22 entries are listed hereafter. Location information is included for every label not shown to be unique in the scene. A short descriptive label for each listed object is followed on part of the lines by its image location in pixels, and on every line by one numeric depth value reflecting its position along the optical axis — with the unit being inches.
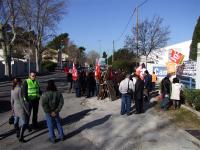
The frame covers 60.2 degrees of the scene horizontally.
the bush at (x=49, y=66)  1513.9
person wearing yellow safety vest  198.2
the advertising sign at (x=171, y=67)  320.7
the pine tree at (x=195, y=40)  429.9
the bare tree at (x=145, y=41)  812.2
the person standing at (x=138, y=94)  262.2
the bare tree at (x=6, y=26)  793.5
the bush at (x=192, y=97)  254.7
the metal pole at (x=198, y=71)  289.7
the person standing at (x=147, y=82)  344.8
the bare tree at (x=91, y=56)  2366.5
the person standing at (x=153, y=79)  412.2
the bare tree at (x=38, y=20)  984.0
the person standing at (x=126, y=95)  257.1
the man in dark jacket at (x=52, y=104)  171.5
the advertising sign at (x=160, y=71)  511.6
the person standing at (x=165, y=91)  273.8
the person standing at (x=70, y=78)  418.3
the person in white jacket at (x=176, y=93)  270.3
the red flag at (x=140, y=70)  376.6
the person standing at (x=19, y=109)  175.5
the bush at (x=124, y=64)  805.7
